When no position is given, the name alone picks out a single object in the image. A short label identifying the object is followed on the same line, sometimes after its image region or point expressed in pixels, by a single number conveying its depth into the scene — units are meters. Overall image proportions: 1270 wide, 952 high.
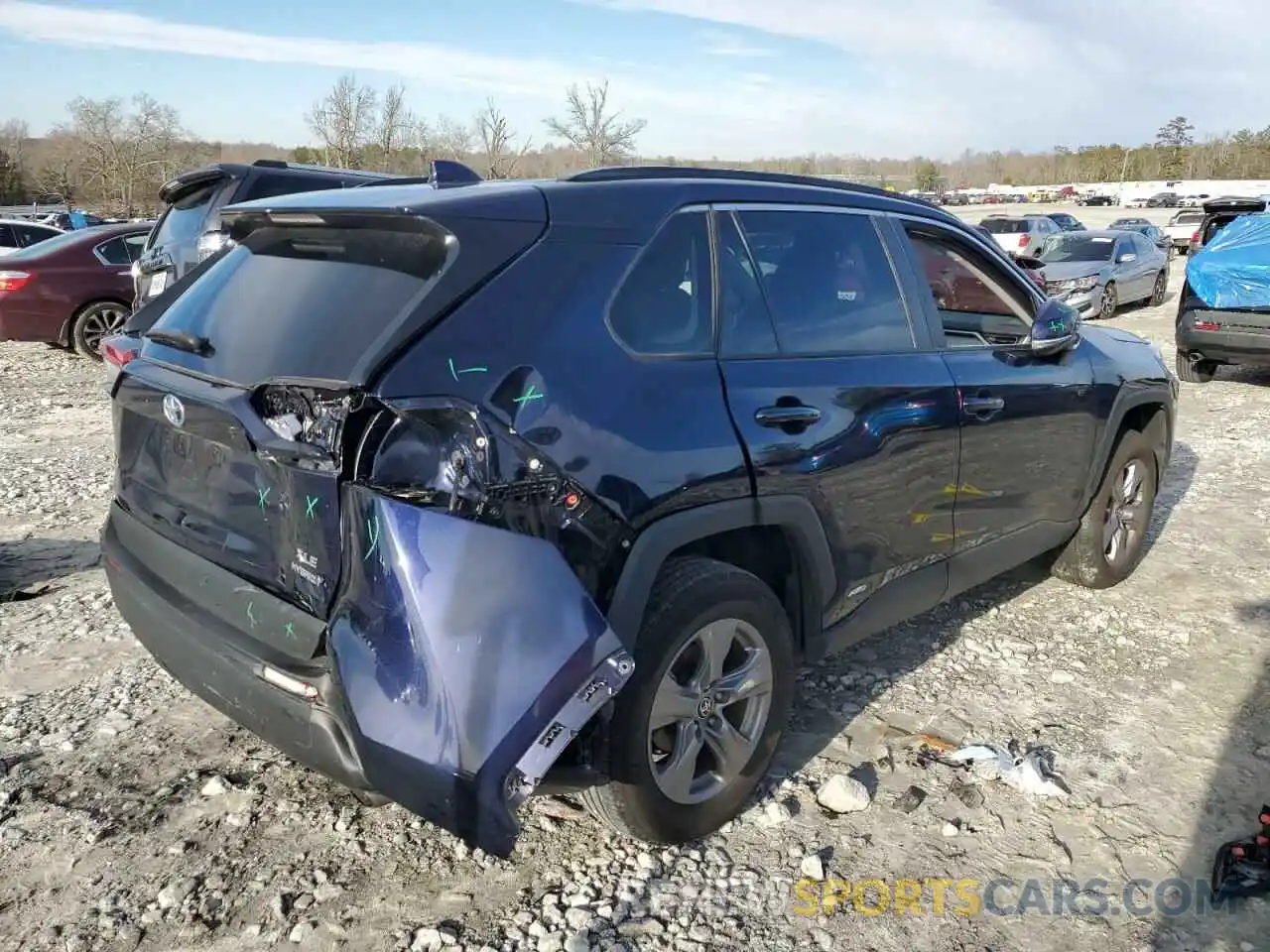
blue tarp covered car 9.59
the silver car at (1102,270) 15.89
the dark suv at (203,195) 7.28
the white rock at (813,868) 2.76
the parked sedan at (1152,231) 26.38
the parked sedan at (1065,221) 27.52
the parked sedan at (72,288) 10.59
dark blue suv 2.14
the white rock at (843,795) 3.06
